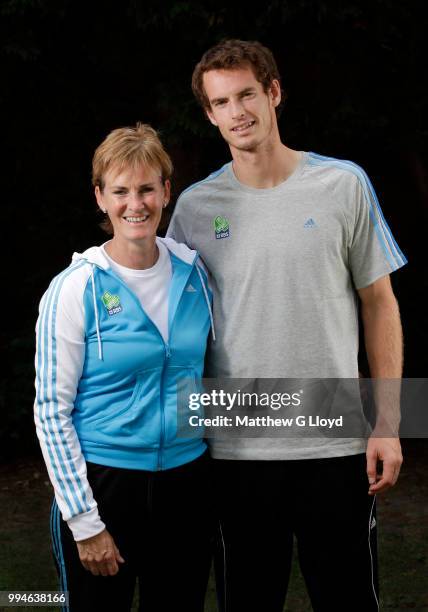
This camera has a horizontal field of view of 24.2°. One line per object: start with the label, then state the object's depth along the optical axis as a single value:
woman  2.85
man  3.06
